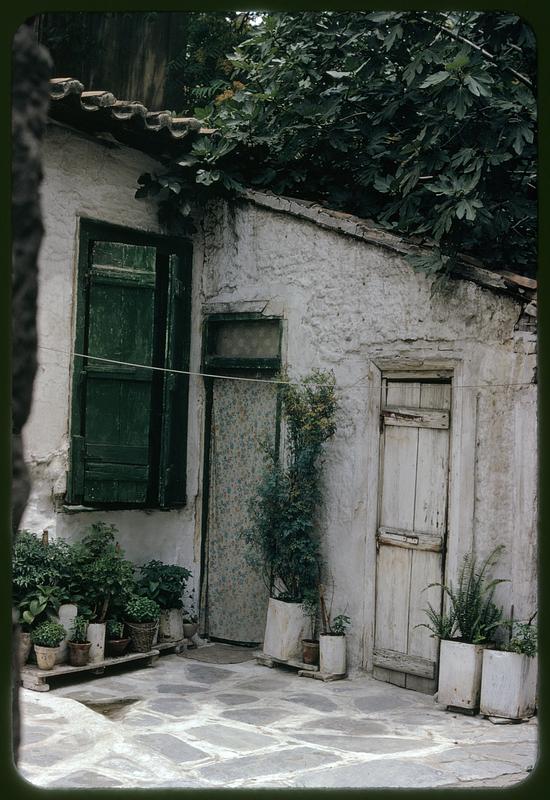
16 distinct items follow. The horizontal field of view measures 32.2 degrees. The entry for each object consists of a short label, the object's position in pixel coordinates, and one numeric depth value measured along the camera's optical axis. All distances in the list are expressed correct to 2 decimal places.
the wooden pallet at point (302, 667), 6.56
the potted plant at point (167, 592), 7.15
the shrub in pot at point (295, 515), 6.69
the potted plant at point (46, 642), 6.11
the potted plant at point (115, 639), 6.58
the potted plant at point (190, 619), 7.48
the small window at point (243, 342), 7.41
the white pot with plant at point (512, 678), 5.55
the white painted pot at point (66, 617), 6.34
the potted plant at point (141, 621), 6.75
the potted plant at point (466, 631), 5.75
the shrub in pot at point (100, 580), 6.45
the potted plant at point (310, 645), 6.73
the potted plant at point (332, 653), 6.57
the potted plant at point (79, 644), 6.30
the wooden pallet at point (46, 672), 6.05
